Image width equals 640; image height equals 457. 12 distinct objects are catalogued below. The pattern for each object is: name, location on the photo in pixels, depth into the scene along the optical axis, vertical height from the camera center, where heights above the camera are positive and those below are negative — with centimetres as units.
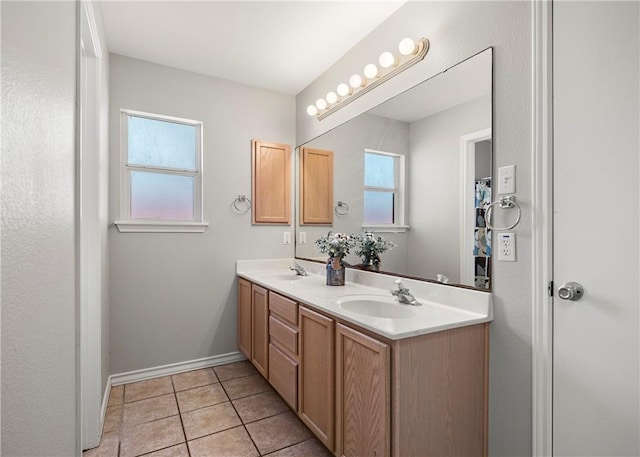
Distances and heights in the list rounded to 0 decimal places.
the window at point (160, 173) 250 +43
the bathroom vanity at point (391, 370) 122 -61
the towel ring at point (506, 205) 134 +9
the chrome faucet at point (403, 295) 167 -35
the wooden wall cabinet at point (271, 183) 291 +40
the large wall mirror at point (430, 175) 151 +29
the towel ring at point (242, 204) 285 +20
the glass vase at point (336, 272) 222 -31
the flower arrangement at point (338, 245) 223 -12
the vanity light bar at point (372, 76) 177 +95
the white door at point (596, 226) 107 +0
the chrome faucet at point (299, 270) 276 -37
